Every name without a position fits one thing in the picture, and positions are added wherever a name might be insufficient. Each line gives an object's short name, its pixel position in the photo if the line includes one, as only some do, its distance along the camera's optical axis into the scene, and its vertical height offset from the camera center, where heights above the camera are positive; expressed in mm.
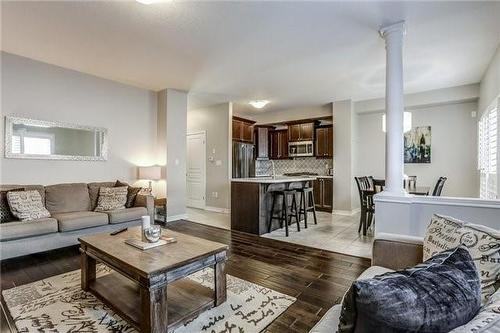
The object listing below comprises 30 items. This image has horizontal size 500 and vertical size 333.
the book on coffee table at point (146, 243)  2094 -636
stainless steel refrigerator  6593 +158
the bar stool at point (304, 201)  4827 -679
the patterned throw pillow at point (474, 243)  1076 -357
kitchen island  4391 -648
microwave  6914 +472
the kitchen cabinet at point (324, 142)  6555 +618
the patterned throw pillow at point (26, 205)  3213 -495
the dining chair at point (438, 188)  3814 -314
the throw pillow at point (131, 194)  4355 -470
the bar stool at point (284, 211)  4359 -805
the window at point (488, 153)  3622 +201
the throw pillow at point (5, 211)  3218 -553
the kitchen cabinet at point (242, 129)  6668 +967
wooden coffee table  1688 -813
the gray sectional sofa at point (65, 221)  3061 -726
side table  5043 -748
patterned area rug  1858 -1129
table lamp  4980 -134
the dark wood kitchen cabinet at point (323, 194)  6391 -676
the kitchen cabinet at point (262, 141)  7506 +720
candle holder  2188 -569
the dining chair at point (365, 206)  4219 -644
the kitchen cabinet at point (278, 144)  7426 +622
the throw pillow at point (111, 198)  4074 -510
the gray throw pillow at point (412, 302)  646 -359
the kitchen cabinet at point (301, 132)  6879 +917
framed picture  5695 +470
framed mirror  3736 +400
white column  2887 +618
